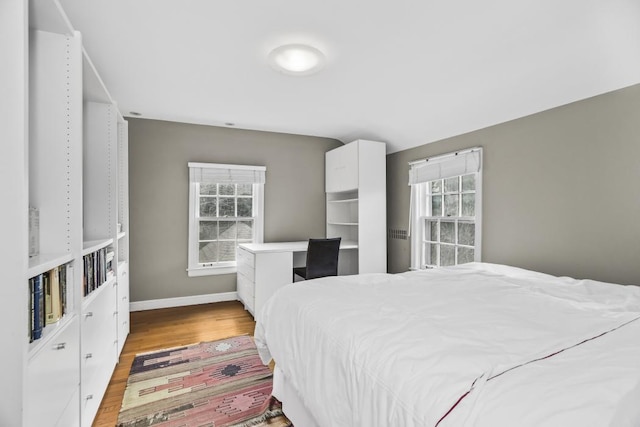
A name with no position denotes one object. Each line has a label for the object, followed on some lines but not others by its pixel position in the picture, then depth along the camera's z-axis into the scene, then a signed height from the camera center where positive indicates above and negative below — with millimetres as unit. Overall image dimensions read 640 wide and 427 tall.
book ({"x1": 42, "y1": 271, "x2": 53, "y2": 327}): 1242 -337
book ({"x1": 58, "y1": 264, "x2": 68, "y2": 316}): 1396 -349
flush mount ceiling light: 2320 +1152
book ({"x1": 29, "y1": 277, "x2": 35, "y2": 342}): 1104 -347
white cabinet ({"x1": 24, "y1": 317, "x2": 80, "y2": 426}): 1028 -636
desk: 3584 -713
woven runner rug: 1939 -1277
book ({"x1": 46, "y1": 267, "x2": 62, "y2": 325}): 1271 -366
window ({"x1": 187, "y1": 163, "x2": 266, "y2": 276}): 4254 -53
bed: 771 -463
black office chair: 3566 -560
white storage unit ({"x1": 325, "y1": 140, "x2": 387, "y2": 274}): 4270 +201
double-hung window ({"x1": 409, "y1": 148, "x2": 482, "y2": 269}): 3393 +8
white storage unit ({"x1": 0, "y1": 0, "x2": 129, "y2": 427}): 940 -7
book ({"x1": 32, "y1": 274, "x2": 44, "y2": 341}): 1122 -347
